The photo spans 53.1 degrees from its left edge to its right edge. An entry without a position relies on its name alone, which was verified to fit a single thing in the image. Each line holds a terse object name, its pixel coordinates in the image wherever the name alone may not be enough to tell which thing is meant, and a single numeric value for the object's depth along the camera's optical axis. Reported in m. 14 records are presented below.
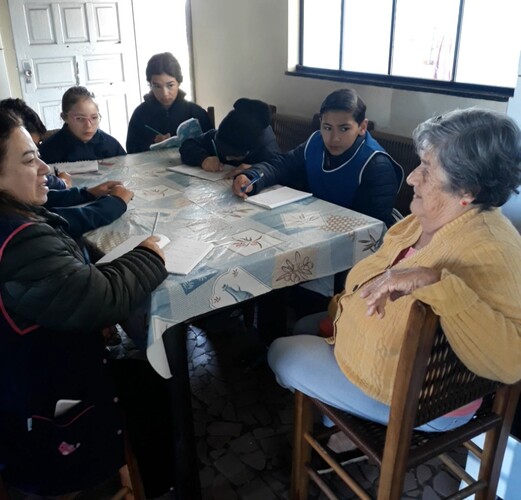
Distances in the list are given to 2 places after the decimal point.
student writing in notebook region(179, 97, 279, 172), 2.19
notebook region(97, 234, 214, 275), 1.31
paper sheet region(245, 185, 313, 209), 1.75
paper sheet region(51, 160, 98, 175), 2.25
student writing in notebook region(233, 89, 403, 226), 1.84
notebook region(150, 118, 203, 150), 2.61
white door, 4.11
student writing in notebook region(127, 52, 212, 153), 2.96
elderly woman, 0.93
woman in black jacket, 1.03
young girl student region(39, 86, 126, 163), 2.48
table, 1.24
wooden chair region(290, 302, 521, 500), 0.93
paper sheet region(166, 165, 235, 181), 2.10
